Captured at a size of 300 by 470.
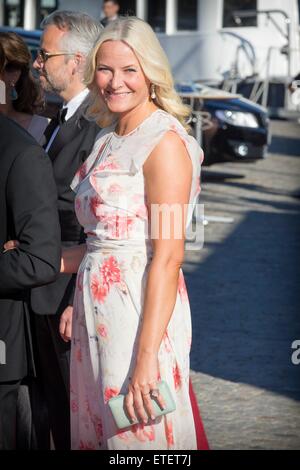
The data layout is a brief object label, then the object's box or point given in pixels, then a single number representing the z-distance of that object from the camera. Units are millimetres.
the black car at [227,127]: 15578
